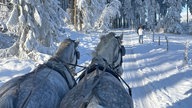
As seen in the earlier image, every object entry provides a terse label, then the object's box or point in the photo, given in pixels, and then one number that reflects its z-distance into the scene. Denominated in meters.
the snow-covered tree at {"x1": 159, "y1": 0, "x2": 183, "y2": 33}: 28.33
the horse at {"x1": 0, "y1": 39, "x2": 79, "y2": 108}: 2.12
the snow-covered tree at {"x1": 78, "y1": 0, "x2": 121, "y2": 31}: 19.52
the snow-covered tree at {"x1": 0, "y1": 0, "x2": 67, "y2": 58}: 8.83
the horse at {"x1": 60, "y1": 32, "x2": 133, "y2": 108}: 1.99
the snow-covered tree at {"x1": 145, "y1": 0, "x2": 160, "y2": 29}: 36.33
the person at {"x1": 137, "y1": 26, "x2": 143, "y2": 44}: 15.57
